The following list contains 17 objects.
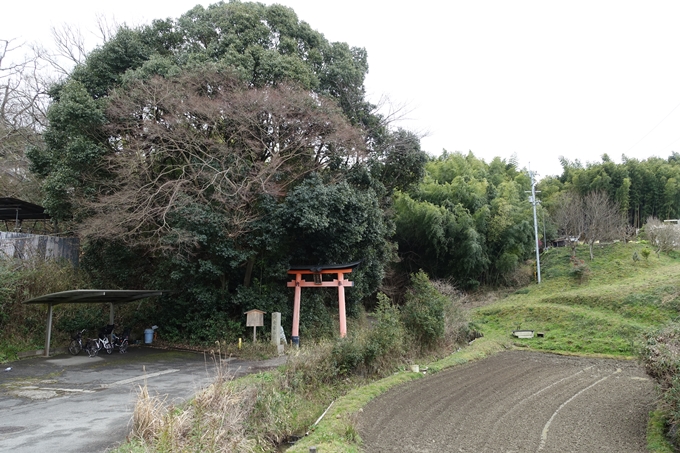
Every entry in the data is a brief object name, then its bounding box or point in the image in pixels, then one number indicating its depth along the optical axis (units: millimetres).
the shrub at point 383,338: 9664
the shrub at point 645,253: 21812
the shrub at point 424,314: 11930
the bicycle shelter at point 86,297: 9797
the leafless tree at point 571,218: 24625
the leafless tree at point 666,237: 23859
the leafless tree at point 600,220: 23859
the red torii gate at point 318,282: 12625
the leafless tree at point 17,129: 16672
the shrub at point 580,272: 21672
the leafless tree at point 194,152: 11461
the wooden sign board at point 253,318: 11656
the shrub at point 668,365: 6051
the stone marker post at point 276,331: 11820
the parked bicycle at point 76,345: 11039
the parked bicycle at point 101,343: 10844
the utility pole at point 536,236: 23266
